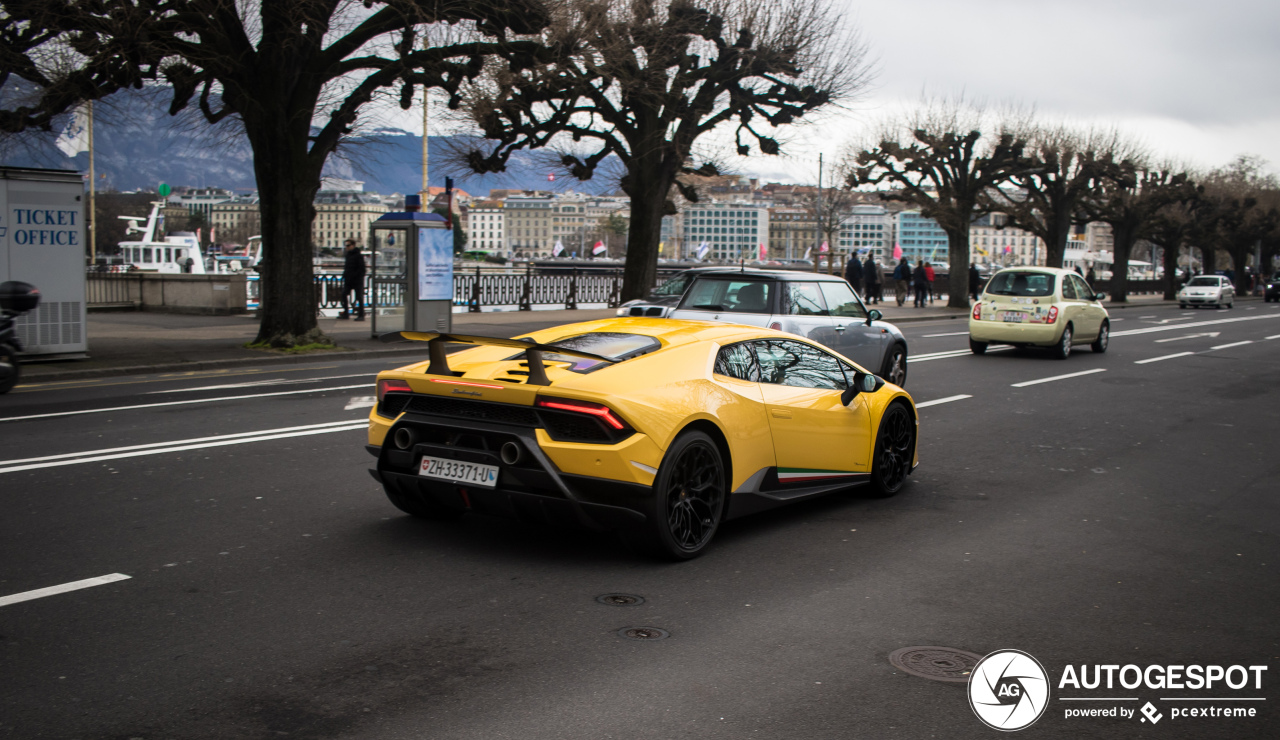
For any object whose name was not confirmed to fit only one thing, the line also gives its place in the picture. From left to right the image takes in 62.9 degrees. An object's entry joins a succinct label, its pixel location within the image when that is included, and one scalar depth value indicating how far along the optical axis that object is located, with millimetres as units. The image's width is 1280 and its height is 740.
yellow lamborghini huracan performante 5242
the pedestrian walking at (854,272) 39062
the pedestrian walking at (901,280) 42219
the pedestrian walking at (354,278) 26552
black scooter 12273
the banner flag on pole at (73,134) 18894
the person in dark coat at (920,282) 41531
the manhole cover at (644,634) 4438
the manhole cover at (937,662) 4121
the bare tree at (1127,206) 55031
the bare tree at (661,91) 25922
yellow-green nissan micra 19219
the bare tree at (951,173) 41188
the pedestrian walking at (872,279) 39594
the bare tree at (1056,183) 47531
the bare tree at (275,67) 15609
